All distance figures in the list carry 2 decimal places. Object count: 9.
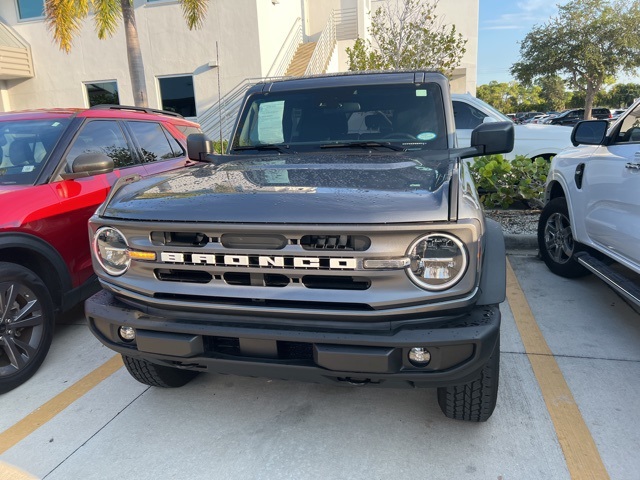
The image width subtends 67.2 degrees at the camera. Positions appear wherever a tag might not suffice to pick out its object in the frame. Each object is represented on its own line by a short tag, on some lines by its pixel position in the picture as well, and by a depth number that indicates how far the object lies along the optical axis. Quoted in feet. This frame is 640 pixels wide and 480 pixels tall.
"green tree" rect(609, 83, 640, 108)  159.33
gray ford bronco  6.63
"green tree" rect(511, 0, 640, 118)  88.43
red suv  10.48
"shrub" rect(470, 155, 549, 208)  22.25
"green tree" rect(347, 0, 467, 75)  37.45
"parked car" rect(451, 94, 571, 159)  25.13
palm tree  34.94
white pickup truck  10.69
